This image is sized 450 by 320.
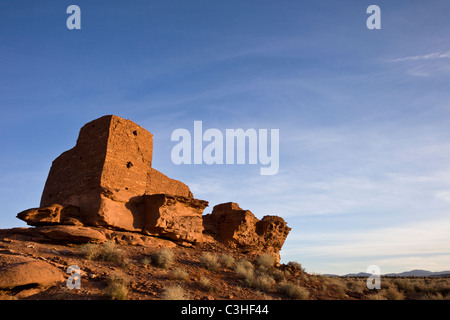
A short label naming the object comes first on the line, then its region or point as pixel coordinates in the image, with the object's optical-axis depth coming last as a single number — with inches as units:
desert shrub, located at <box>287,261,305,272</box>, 657.6
